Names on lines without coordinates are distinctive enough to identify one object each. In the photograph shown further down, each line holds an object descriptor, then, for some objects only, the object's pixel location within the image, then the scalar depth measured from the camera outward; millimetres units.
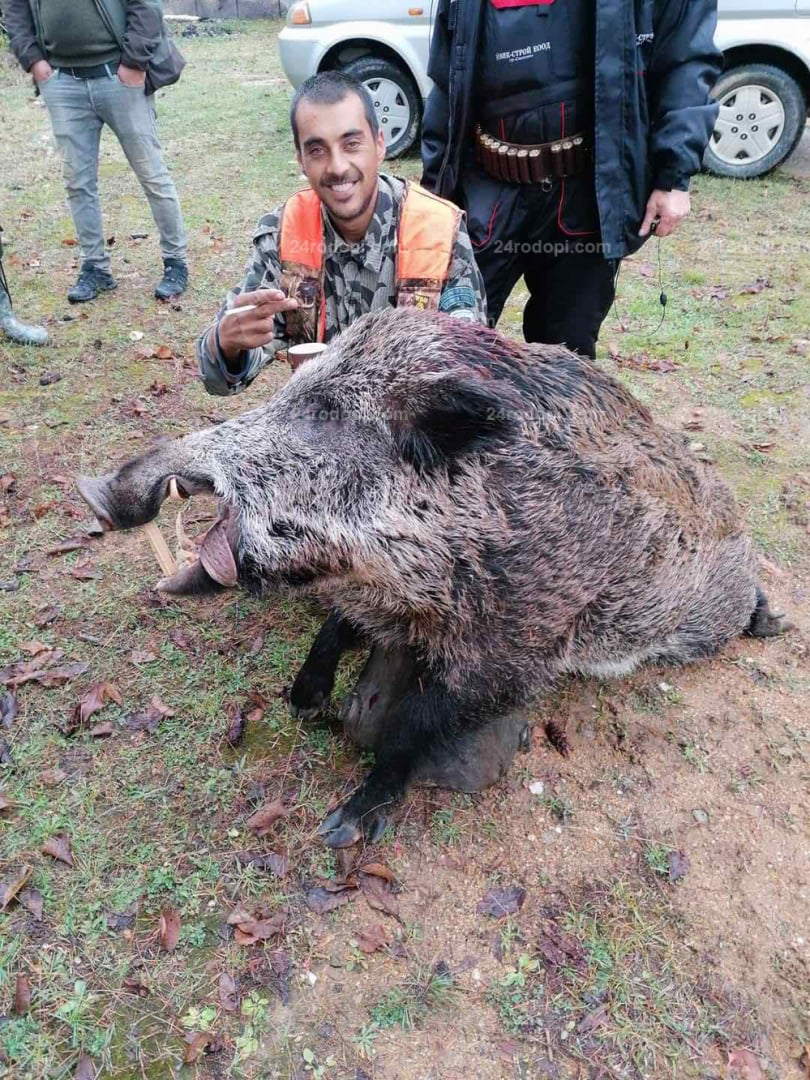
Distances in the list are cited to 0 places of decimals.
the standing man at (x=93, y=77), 4746
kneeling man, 2586
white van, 7254
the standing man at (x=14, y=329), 5051
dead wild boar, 2004
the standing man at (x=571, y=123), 2758
